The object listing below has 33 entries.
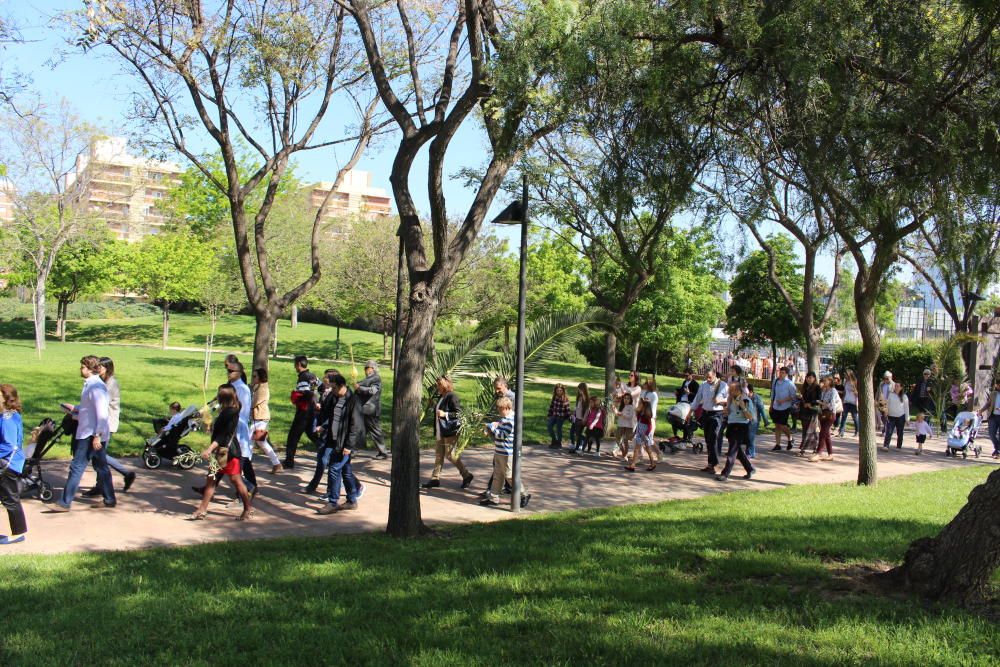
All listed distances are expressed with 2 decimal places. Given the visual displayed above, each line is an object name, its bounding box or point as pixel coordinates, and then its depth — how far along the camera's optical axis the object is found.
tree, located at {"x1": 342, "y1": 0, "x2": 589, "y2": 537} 8.12
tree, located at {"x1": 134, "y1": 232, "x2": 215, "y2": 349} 39.59
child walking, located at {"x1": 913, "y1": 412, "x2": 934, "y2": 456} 17.06
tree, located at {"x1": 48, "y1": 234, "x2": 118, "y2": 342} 41.06
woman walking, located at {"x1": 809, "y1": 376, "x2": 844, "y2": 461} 15.48
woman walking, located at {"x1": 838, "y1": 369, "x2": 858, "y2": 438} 19.61
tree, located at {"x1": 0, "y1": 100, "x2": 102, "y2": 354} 31.84
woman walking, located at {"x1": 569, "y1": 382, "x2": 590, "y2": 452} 15.34
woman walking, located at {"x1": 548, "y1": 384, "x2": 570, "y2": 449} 15.84
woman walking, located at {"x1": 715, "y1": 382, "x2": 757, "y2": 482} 12.53
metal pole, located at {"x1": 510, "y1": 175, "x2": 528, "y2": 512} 9.91
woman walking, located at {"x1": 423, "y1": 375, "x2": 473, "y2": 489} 11.20
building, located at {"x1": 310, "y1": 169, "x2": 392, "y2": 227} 107.94
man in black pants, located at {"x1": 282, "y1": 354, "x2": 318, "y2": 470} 12.43
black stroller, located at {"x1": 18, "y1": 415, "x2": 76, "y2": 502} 9.28
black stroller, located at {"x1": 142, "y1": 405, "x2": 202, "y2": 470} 11.66
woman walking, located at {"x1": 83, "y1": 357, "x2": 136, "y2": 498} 9.67
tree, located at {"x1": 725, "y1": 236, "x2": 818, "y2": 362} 29.36
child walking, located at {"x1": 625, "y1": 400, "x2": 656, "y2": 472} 13.39
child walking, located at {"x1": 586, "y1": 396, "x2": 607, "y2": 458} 14.74
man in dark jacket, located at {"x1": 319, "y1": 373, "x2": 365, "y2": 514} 9.48
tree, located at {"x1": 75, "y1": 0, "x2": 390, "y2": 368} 13.24
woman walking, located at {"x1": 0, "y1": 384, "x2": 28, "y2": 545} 7.46
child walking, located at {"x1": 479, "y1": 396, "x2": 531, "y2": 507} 10.48
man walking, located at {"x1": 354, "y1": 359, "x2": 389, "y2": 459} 12.38
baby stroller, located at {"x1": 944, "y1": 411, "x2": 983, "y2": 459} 16.64
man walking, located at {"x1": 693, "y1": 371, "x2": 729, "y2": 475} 13.15
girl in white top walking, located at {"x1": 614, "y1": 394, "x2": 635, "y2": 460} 14.22
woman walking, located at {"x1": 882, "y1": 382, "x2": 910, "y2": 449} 17.67
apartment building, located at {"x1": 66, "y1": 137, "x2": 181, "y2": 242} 34.91
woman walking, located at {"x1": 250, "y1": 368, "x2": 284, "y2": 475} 11.67
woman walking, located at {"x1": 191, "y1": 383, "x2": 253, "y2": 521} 8.73
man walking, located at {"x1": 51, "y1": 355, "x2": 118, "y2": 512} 8.74
